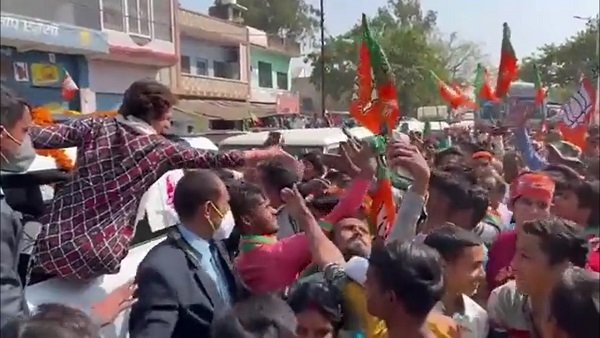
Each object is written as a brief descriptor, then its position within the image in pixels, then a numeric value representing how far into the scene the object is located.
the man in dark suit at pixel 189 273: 2.43
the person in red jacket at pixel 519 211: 3.11
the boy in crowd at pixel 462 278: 2.62
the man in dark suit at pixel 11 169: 1.63
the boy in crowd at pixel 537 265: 2.41
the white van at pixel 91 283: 2.59
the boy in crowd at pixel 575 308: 1.82
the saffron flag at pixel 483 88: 8.45
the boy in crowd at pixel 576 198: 1.84
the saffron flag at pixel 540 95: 6.58
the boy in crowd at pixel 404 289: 2.11
